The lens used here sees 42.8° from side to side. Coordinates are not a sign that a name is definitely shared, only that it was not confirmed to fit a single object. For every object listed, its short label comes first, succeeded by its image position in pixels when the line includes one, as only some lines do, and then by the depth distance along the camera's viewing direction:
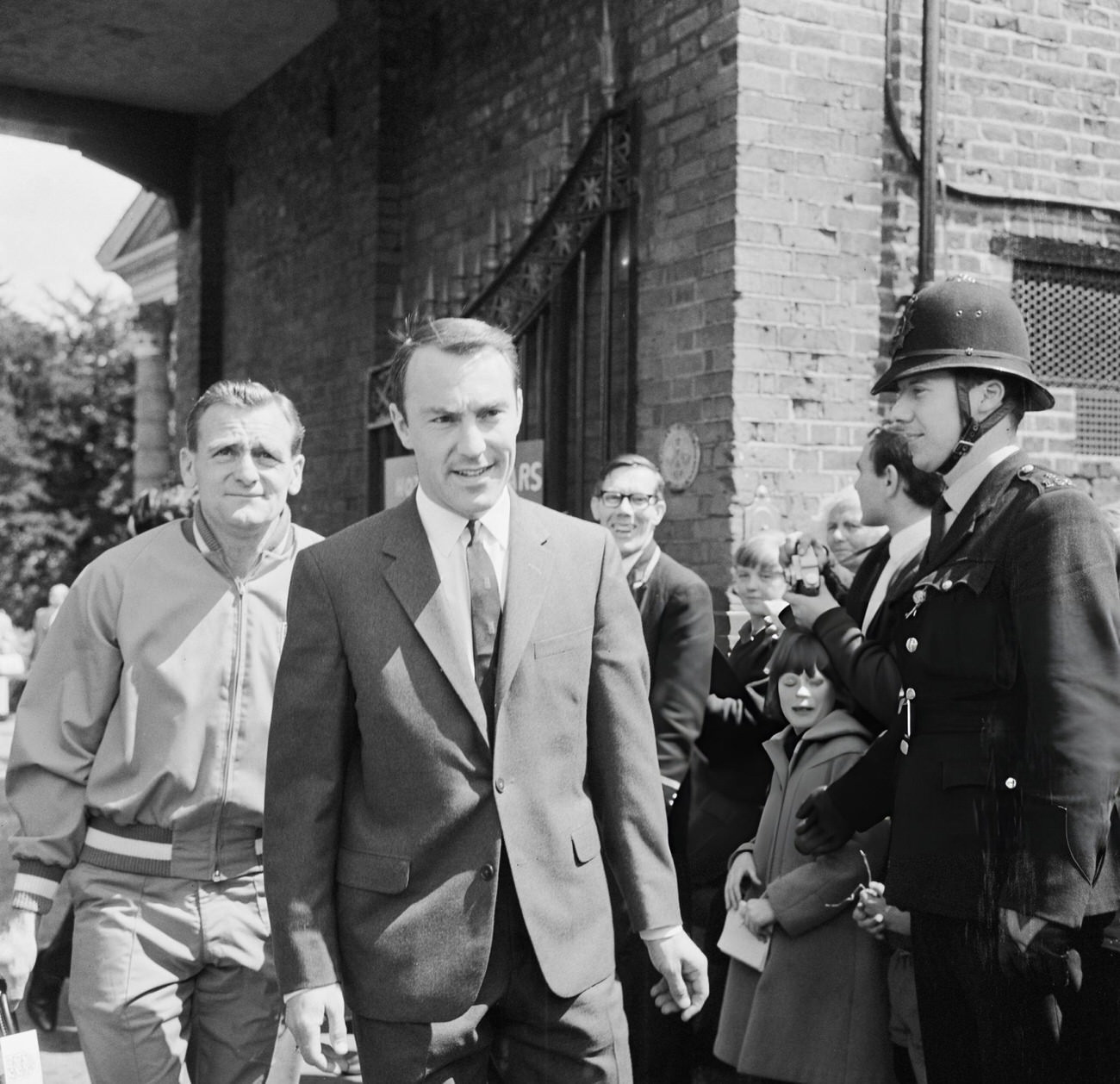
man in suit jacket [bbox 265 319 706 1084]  2.46
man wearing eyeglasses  4.32
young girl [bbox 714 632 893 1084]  3.74
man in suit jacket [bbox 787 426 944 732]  3.60
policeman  2.73
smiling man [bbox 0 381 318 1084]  3.08
